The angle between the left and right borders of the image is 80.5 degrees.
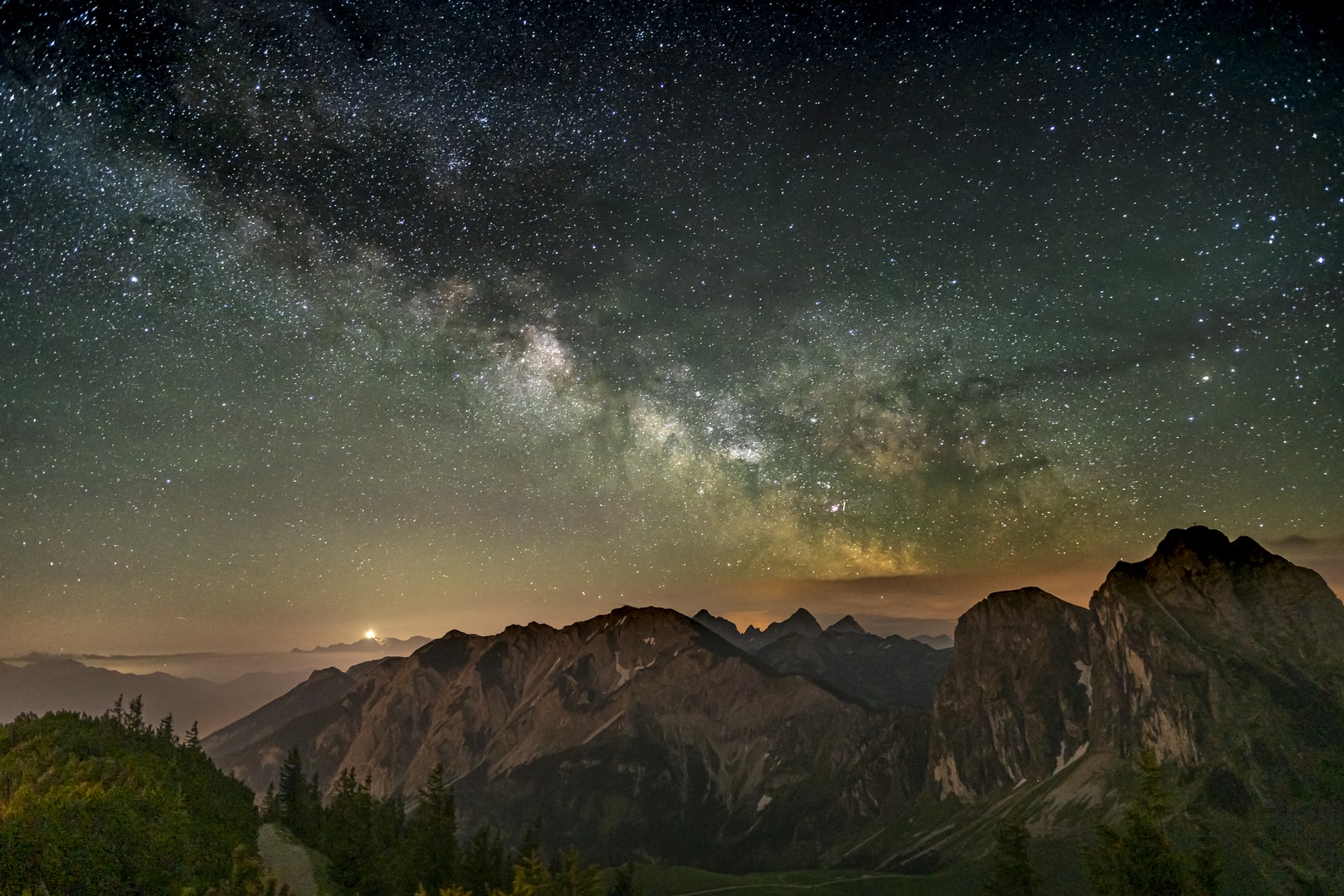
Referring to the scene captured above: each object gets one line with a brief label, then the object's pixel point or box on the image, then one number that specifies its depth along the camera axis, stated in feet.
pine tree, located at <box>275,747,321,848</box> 442.50
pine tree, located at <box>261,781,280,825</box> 465.06
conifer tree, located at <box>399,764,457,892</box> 365.40
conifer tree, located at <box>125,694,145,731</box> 525.71
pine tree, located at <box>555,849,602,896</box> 256.32
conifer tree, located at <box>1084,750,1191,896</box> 253.03
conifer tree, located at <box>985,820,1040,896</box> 334.65
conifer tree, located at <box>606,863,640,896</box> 372.38
